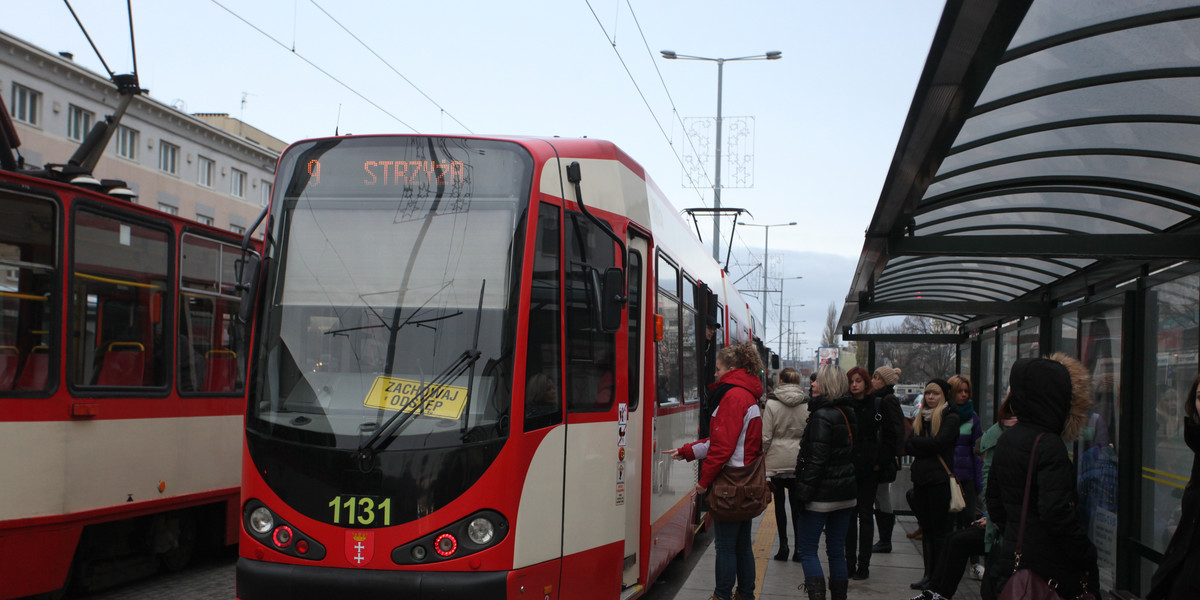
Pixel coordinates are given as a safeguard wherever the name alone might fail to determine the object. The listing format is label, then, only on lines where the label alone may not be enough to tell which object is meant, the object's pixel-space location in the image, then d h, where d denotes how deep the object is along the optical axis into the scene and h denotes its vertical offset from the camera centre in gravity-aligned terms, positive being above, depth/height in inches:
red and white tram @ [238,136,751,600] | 204.2 -11.7
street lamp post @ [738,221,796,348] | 2241.6 +154.0
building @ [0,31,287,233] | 1376.7 +268.5
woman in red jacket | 260.2 -29.4
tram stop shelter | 189.9 +37.3
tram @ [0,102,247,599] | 263.0 -20.2
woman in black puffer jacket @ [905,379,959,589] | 303.7 -42.9
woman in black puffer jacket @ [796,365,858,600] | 266.1 -37.4
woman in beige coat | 307.0 -30.5
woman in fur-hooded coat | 179.6 -26.2
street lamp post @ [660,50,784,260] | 1021.2 +155.2
